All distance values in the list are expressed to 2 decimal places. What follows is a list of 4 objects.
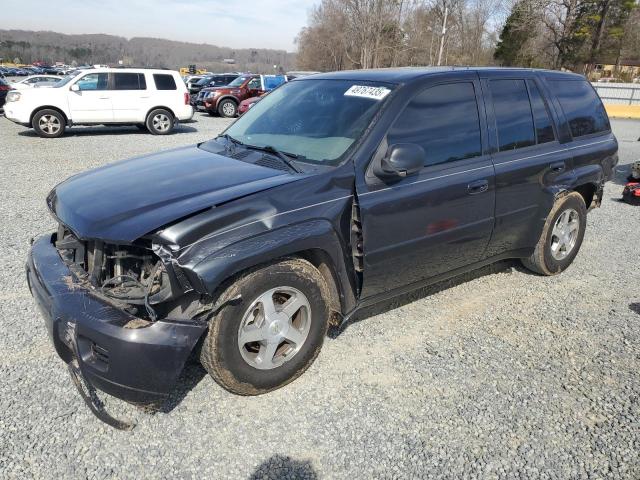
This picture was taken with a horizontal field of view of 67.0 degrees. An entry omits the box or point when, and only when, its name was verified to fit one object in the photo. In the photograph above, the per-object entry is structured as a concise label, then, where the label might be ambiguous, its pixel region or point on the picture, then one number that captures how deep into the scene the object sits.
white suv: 12.57
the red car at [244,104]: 17.74
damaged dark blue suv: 2.39
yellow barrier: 23.64
